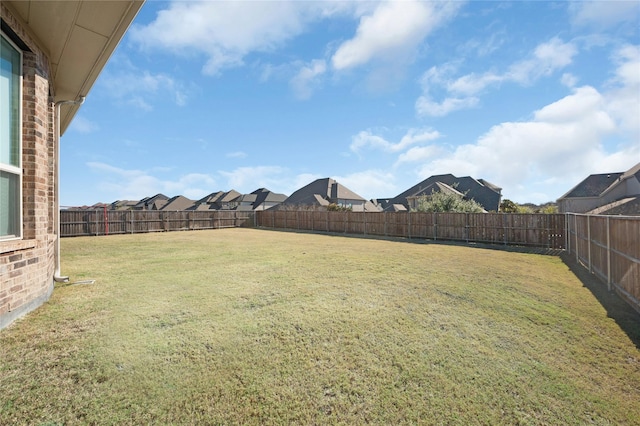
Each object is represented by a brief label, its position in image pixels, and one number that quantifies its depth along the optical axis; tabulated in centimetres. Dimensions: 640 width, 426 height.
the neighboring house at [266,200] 5016
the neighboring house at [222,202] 5247
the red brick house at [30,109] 323
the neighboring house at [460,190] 3017
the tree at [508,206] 2349
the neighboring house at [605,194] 2300
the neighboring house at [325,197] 3866
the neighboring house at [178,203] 5191
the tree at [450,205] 1780
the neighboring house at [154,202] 5446
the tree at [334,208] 2938
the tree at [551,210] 2407
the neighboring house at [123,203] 6285
